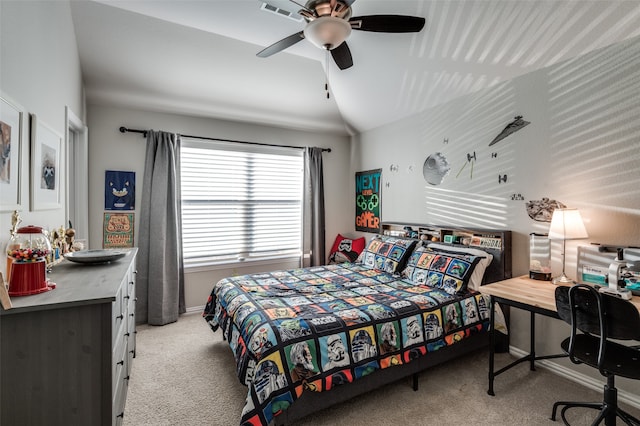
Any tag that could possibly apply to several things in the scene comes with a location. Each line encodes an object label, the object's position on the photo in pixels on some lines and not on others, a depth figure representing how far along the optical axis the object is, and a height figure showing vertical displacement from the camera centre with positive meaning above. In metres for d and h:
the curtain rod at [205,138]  3.50 +0.95
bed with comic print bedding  1.82 -0.79
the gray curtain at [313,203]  4.62 +0.13
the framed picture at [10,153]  1.39 +0.28
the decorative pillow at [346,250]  4.45 -0.57
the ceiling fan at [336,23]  1.90 +1.29
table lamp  2.24 -0.10
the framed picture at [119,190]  3.45 +0.24
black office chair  1.56 -0.64
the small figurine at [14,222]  1.48 -0.06
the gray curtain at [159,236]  3.53 -0.31
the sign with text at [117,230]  3.45 -0.22
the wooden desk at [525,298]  1.98 -0.58
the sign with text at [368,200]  4.47 +0.18
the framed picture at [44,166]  1.77 +0.29
